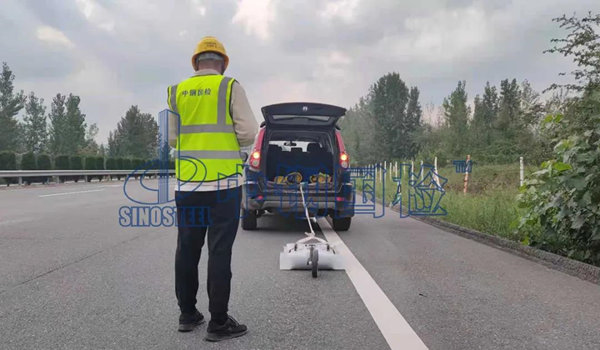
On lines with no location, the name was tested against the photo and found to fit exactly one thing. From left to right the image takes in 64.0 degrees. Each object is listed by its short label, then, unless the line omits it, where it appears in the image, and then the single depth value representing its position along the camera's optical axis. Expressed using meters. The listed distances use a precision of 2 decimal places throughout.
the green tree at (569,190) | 5.22
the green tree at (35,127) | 79.12
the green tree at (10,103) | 66.12
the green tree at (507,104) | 52.79
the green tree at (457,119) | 56.12
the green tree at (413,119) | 87.88
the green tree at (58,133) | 78.75
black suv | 7.55
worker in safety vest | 3.23
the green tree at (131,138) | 90.38
